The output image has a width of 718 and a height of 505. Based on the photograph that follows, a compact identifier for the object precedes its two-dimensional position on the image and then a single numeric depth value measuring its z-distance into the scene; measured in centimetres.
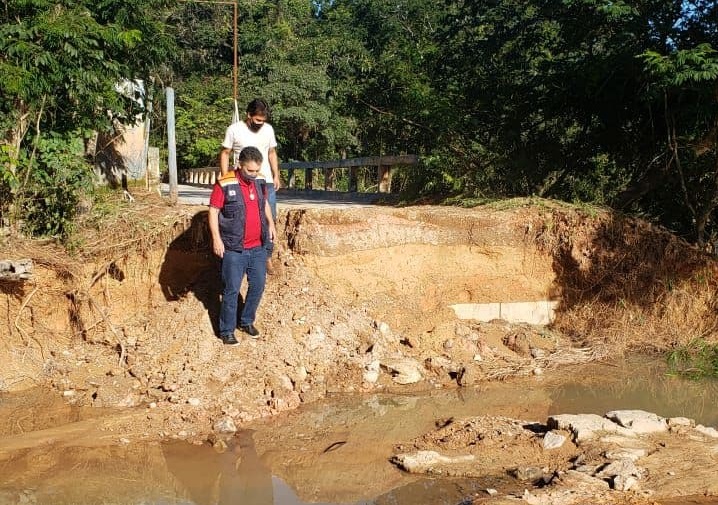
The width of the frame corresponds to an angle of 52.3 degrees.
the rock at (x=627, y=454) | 509
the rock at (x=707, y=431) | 562
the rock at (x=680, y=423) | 570
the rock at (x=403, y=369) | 707
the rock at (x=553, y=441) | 538
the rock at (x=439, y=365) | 731
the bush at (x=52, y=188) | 743
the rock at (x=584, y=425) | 549
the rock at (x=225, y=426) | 585
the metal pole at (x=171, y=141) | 882
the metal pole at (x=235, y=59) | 1432
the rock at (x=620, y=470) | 480
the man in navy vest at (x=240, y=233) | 641
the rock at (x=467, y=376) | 715
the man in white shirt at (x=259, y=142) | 670
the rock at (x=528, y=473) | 497
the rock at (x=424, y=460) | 515
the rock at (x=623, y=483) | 467
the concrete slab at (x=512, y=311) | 830
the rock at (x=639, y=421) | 563
